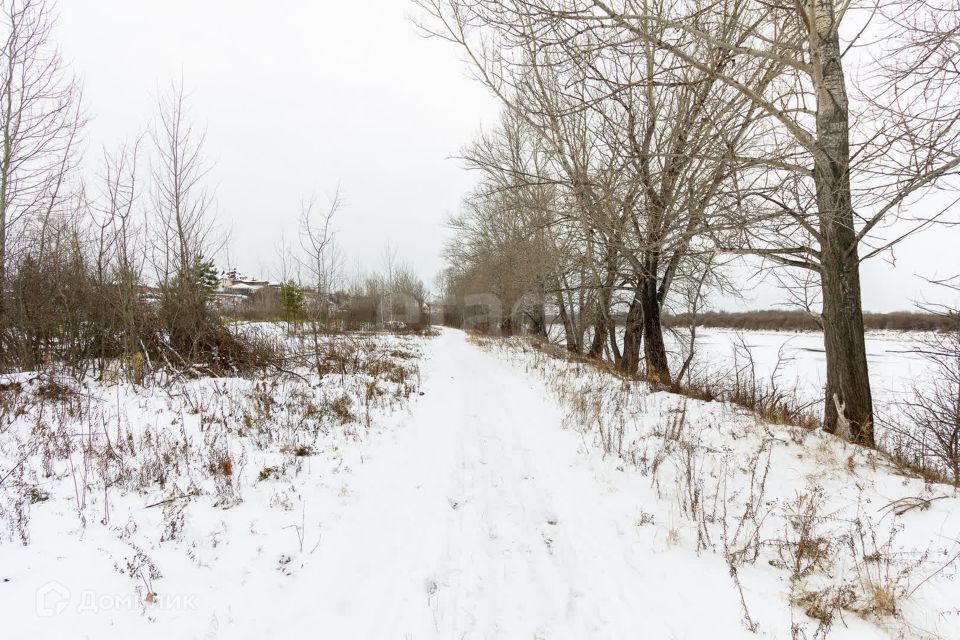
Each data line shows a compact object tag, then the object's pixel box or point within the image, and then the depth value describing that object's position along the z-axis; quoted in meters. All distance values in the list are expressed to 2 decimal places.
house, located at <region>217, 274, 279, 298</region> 56.41
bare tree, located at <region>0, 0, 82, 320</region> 7.05
